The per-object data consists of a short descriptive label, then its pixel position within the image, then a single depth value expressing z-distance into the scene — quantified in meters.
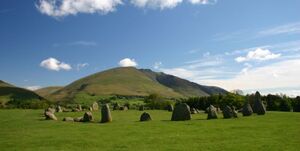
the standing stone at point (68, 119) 23.69
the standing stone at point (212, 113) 23.52
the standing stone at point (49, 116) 24.54
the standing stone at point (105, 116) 22.81
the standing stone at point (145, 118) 22.86
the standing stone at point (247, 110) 25.29
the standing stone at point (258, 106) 26.38
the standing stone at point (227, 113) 23.67
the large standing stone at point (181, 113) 23.00
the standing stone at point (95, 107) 41.71
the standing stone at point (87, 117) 23.58
